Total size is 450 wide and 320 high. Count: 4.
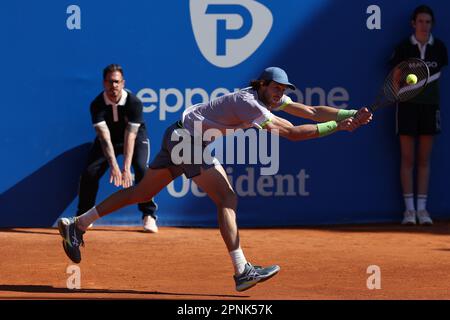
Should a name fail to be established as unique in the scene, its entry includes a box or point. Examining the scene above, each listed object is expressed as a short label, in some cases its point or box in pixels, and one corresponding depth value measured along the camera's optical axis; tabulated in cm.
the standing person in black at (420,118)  1983
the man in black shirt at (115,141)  1881
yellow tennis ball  1515
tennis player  1318
